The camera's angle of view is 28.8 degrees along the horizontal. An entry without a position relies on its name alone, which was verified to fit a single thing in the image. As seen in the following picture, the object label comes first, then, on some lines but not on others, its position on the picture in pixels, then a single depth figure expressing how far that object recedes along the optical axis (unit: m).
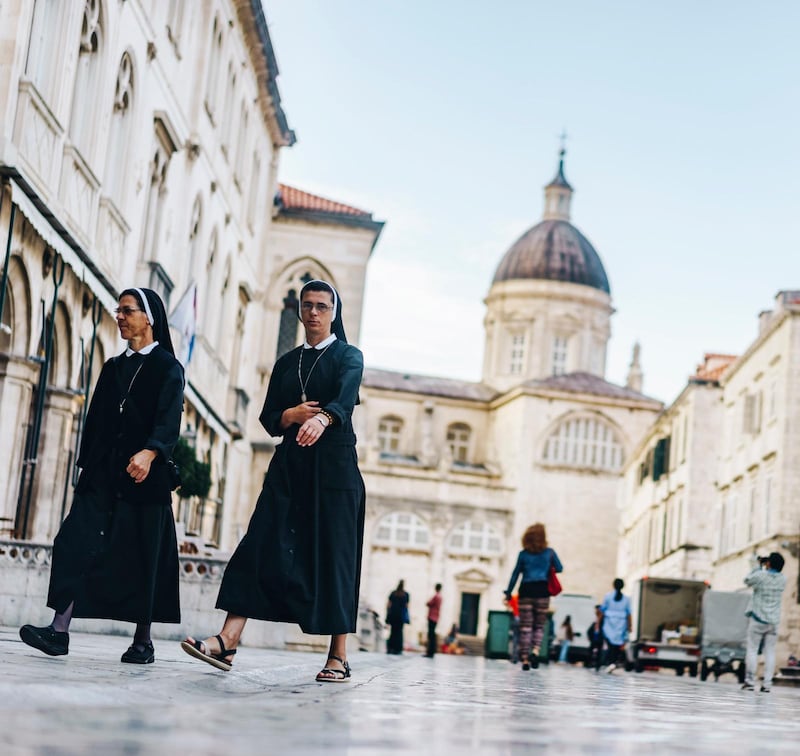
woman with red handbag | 18.80
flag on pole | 26.19
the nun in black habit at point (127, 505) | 8.22
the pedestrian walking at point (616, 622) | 27.61
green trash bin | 43.11
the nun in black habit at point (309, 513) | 7.96
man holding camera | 19.31
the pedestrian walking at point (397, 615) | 31.50
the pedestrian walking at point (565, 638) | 45.88
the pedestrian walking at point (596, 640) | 32.38
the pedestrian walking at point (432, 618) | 33.66
